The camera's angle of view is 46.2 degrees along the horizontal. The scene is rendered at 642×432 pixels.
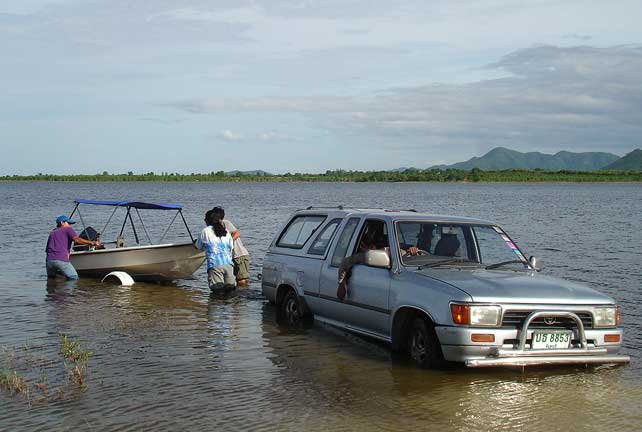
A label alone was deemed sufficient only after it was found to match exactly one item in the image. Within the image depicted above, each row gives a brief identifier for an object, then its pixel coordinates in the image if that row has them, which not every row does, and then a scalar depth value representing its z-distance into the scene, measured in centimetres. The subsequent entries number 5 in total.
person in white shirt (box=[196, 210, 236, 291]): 1347
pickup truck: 755
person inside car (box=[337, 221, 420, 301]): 921
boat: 1641
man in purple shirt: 1605
